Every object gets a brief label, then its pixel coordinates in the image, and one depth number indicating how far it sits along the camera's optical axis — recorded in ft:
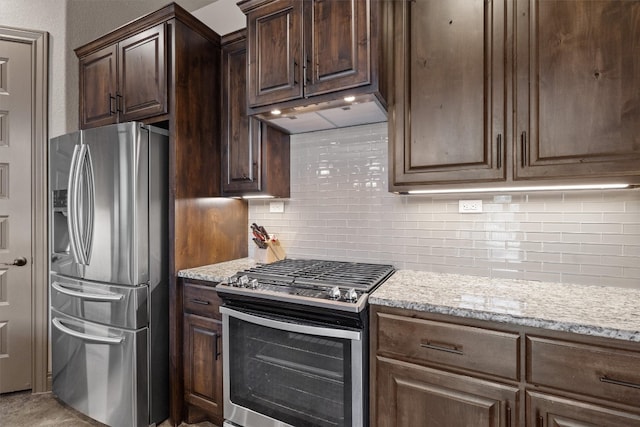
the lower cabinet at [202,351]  6.28
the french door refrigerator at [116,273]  6.21
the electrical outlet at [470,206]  6.15
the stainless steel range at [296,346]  4.82
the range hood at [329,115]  5.87
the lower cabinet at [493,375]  3.57
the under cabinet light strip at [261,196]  7.47
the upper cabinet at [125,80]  6.74
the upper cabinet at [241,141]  7.22
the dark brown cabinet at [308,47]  5.42
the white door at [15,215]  7.98
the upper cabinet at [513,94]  4.36
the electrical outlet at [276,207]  8.18
